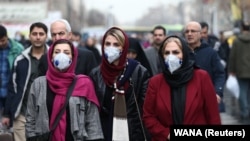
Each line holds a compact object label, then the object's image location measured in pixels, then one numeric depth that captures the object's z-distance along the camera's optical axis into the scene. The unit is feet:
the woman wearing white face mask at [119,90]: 27.95
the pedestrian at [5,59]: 39.10
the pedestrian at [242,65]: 57.42
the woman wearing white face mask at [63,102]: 25.68
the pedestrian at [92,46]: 68.73
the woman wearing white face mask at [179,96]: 25.12
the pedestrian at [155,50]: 41.16
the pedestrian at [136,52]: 37.30
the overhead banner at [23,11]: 105.23
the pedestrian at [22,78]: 34.03
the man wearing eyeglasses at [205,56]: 37.33
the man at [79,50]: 33.32
